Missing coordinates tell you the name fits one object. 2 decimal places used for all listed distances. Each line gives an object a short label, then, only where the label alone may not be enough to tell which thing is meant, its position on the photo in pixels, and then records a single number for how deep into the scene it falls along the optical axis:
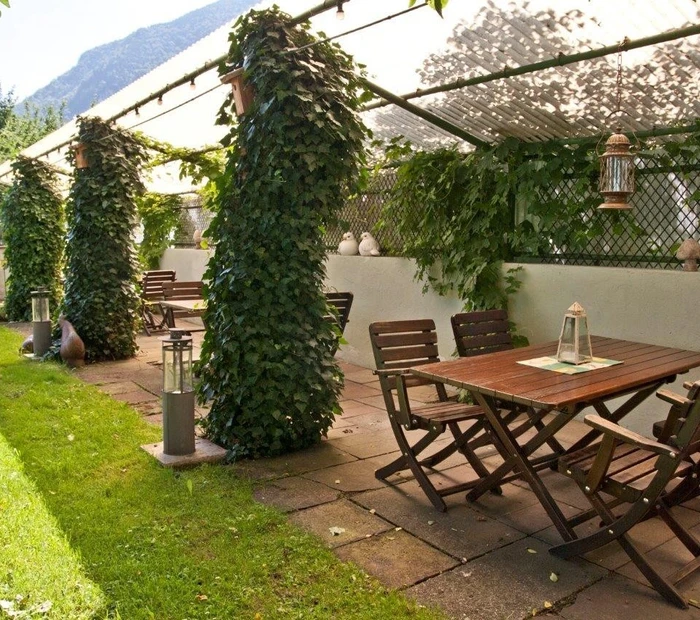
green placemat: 3.36
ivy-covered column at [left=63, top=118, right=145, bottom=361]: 7.27
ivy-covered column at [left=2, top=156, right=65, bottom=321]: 10.31
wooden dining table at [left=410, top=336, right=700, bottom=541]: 2.93
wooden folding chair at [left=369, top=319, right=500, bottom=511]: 3.51
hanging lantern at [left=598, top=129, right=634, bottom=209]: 3.56
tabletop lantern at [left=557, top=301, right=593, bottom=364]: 3.51
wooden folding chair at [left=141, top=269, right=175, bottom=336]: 9.63
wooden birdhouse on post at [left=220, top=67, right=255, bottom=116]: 4.20
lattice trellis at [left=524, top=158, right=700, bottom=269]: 4.75
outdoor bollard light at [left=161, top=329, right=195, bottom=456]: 4.10
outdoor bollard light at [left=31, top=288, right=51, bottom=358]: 7.50
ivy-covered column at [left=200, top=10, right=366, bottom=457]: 4.11
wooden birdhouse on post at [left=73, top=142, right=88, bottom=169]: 7.23
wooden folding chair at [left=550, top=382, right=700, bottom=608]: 2.47
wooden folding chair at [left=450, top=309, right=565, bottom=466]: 4.21
